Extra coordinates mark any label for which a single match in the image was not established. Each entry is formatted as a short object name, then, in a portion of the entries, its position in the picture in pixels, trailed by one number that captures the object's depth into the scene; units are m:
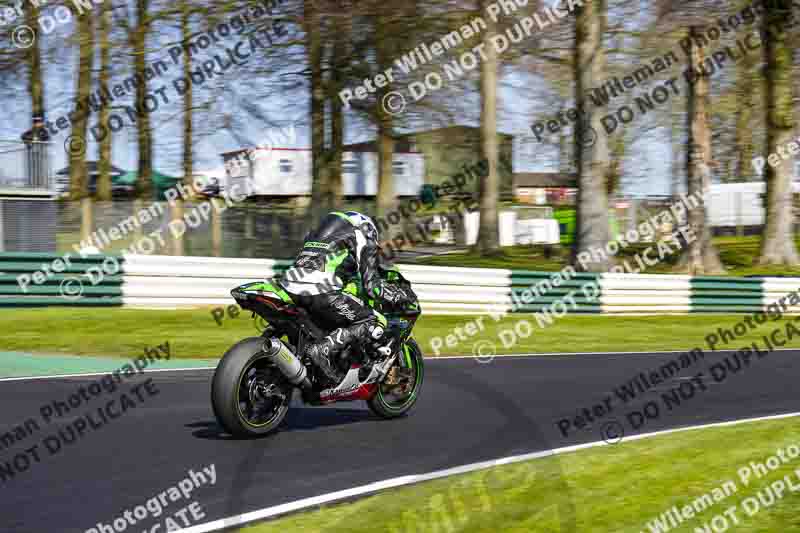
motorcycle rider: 7.45
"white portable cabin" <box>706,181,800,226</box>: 51.38
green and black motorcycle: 7.01
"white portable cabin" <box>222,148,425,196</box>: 40.53
